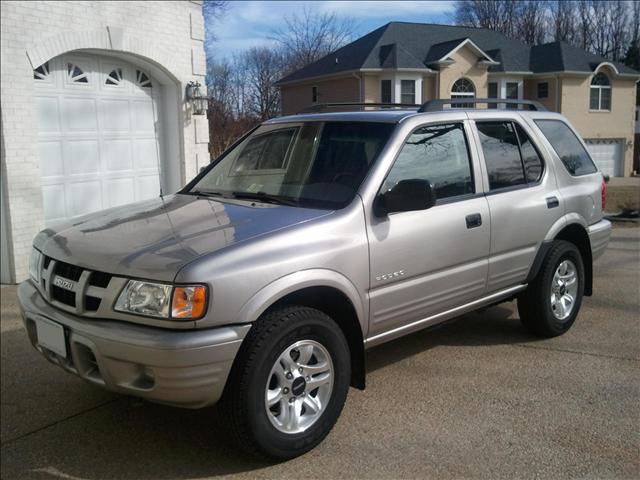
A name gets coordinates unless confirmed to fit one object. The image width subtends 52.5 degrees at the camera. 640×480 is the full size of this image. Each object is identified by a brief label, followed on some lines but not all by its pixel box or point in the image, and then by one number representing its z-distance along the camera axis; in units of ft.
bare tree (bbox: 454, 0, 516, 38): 97.96
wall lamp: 32.12
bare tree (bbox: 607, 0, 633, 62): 179.63
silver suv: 10.01
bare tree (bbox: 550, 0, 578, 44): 168.72
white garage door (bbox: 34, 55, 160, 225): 26.99
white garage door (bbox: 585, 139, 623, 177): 112.88
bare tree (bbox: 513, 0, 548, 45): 141.55
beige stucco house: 92.38
